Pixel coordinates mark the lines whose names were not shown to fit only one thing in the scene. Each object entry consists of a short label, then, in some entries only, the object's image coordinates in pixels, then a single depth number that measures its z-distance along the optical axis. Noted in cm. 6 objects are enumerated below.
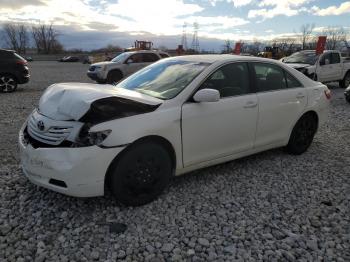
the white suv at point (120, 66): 1616
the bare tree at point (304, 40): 5528
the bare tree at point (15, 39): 9994
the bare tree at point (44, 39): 9781
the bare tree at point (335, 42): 6333
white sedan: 334
